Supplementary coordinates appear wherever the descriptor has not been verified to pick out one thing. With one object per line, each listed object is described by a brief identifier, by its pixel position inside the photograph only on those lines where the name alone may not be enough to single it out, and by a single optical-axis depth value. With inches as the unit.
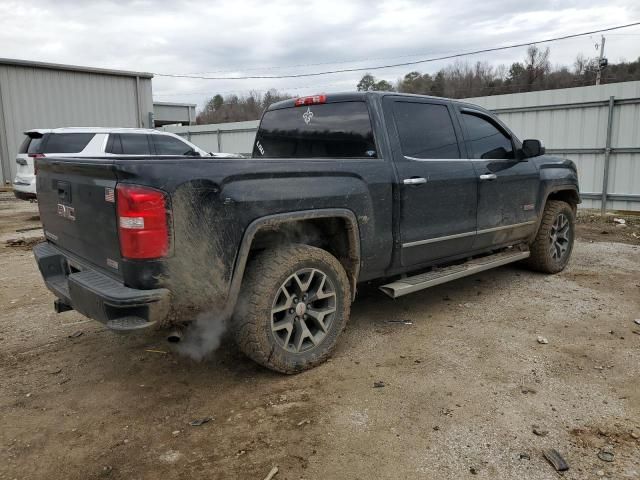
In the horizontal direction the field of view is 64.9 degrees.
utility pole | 1459.9
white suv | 417.1
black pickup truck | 107.6
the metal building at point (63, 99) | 764.0
